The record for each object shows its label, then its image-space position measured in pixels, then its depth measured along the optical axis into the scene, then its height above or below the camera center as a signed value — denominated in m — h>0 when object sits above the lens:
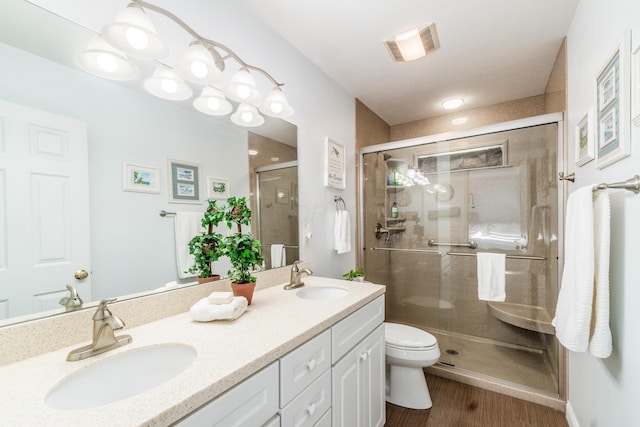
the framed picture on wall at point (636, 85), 0.78 +0.35
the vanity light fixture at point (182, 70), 0.88 +0.58
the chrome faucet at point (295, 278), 1.55 -0.39
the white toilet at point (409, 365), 1.71 -1.03
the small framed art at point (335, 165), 2.09 +0.37
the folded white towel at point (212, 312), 0.98 -0.36
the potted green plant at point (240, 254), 1.20 -0.19
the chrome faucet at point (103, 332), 0.77 -0.35
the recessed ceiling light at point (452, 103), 2.62 +1.06
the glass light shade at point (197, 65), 1.05 +0.60
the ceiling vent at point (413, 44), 1.69 +1.10
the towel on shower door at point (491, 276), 2.08 -0.55
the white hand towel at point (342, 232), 2.16 -0.18
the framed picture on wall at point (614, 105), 0.87 +0.36
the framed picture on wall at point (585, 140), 1.20 +0.32
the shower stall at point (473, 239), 1.97 -0.29
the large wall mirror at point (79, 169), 0.78 +0.15
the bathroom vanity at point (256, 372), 0.55 -0.42
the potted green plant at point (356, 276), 2.12 -0.53
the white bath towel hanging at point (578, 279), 0.96 -0.28
